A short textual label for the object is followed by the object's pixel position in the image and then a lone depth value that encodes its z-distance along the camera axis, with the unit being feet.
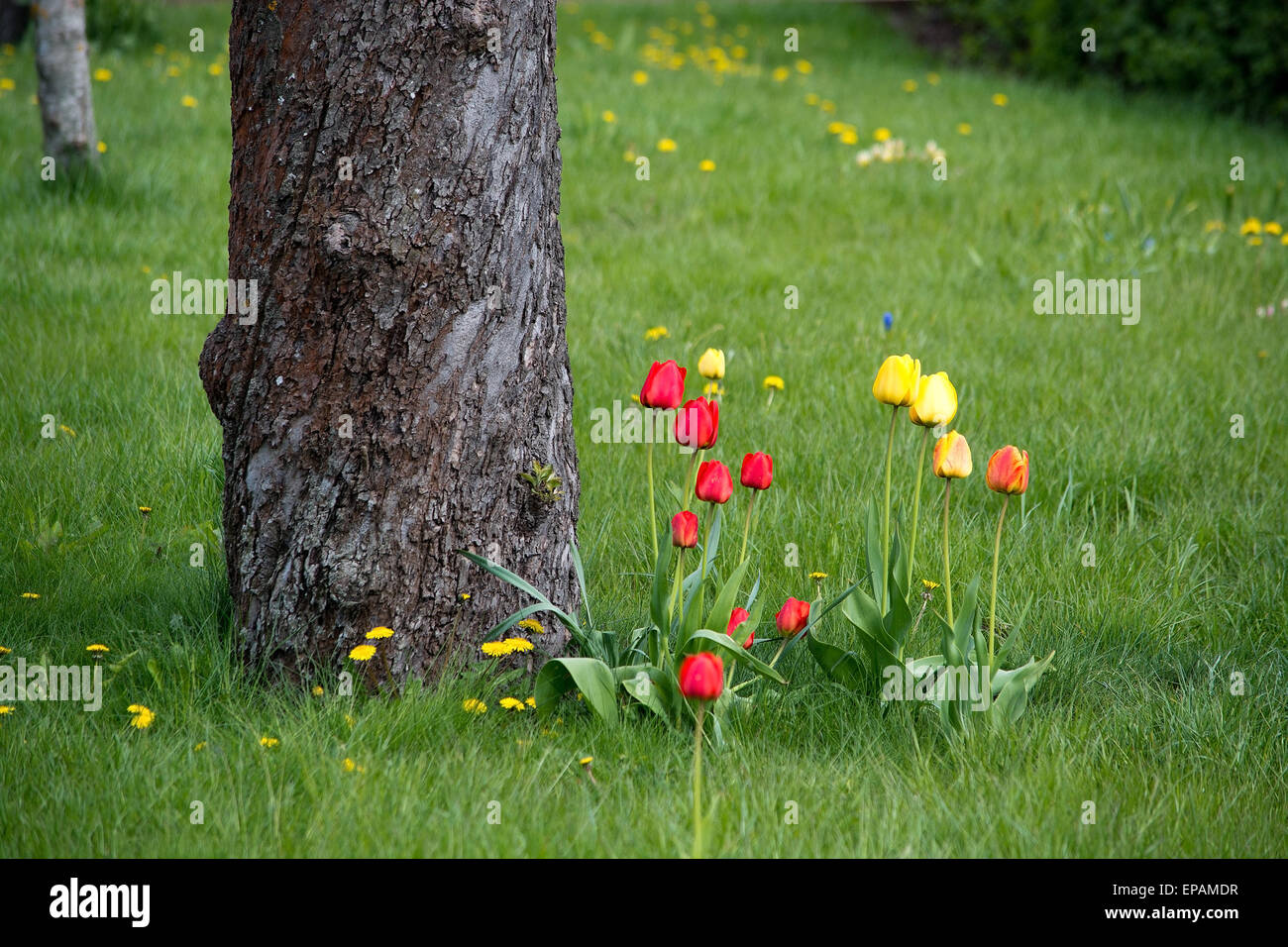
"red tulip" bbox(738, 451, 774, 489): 15.54
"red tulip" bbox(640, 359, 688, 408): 15.11
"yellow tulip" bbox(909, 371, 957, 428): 14.85
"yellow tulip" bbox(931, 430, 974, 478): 15.02
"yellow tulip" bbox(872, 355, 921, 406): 15.08
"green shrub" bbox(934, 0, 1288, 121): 60.34
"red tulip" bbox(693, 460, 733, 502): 14.97
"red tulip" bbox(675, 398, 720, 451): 15.05
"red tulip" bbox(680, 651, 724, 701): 11.00
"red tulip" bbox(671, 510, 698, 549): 15.05
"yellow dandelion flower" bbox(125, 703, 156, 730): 14.60
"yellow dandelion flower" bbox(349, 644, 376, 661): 15.24
